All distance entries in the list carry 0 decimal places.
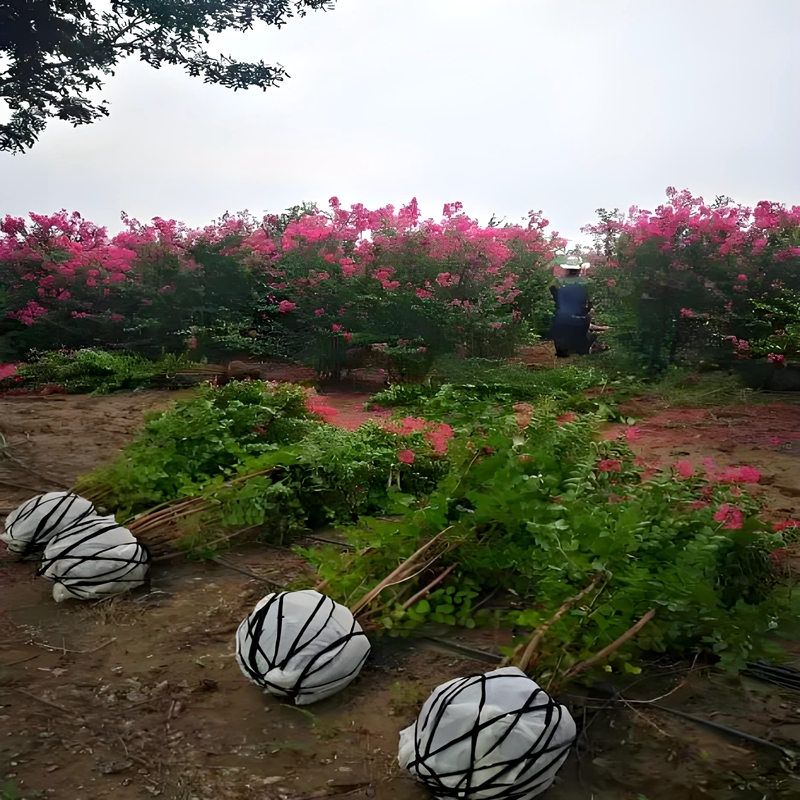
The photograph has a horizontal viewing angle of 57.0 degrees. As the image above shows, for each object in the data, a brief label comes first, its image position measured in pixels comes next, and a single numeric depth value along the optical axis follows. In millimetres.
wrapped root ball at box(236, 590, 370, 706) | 1619
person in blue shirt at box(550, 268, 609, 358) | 7430
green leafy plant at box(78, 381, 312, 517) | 2730
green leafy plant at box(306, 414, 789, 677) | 1587
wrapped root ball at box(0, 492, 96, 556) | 2479
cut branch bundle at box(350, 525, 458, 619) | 1851
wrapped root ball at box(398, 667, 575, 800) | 1278
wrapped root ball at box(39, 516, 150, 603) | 2172
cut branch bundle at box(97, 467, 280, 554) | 2477
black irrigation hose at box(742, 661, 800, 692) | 1675
